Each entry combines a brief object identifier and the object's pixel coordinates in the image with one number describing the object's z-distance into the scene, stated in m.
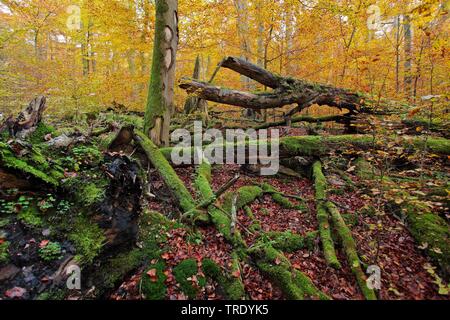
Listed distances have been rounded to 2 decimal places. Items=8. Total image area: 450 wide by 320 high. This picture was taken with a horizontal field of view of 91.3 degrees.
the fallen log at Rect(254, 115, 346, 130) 9.03
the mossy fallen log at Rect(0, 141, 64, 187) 2.71
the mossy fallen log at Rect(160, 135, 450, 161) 6.06
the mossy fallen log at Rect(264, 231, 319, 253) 3.93
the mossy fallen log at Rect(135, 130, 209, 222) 4.23
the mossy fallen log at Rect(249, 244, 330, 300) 2.98
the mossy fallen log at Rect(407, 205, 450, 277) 3.43
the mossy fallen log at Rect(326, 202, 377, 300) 3.07
